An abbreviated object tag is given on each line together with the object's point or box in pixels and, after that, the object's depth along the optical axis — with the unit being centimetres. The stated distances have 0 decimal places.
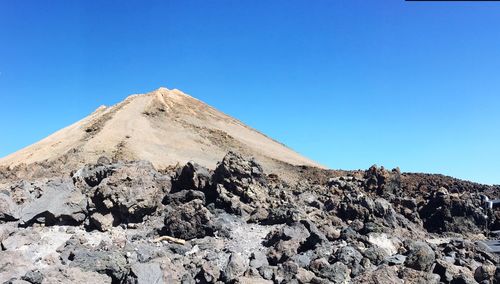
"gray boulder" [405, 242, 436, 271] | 1042
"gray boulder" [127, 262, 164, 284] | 947
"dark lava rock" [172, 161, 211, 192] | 1598
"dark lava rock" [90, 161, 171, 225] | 1412
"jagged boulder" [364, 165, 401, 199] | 2503
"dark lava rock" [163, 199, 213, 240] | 1310
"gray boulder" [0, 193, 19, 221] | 1398
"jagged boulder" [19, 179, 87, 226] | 1388
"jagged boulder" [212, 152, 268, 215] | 1563
